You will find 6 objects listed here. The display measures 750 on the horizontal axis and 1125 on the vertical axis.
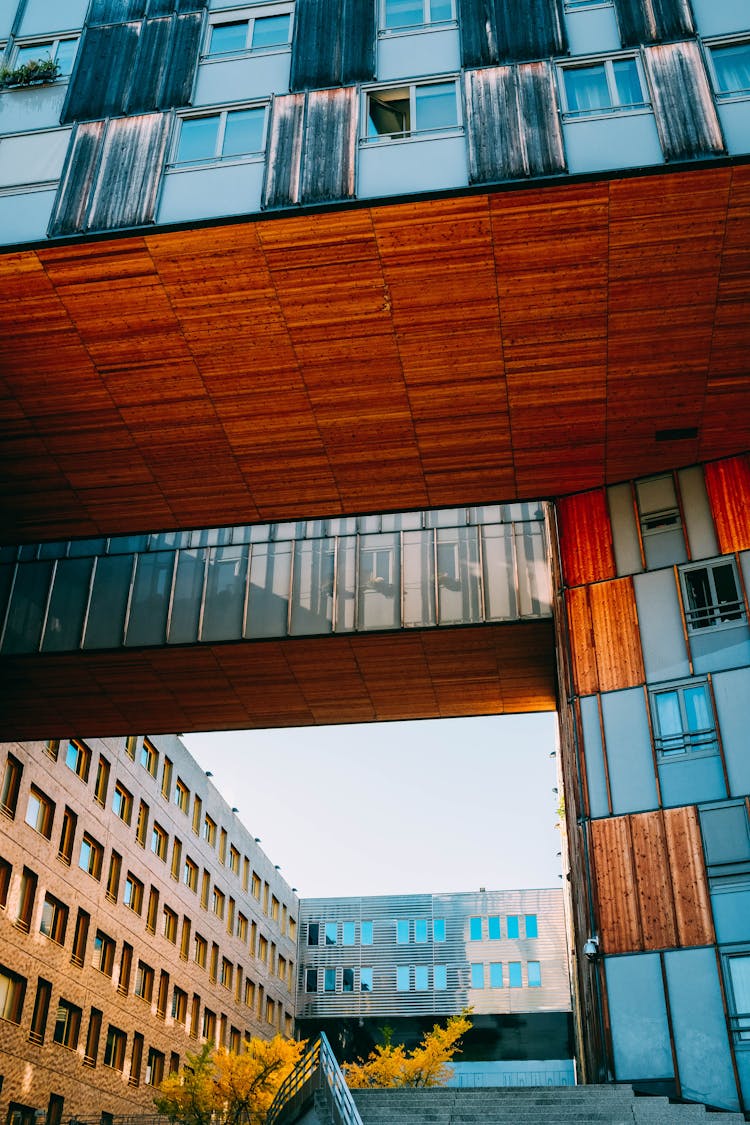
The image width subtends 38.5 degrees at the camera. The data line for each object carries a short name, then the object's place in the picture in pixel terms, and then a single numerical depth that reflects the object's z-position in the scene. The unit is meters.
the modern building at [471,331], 15.98
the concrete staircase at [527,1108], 13.05
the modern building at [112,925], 28.02
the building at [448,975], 53.16
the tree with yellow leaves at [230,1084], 31.02
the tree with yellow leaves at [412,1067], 43.19
